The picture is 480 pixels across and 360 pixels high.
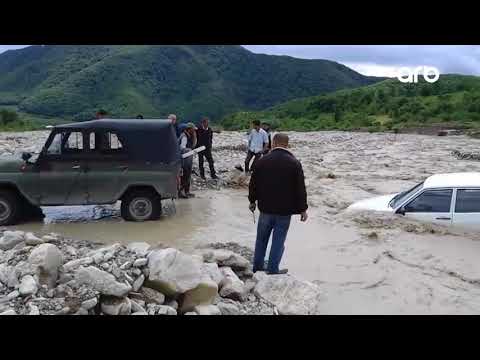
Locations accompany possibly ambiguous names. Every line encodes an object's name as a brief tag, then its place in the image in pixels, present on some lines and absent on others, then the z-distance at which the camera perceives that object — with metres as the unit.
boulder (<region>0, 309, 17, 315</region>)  4.71
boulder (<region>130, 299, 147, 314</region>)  5.17
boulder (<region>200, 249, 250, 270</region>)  6.73
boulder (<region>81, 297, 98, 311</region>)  4.92
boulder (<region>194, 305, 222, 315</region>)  5.35
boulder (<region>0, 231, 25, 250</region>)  6.98
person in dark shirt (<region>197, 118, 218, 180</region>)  13.67
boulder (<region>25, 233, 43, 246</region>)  6.93
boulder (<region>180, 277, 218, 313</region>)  5.57
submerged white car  8.26
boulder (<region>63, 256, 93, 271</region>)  5.66
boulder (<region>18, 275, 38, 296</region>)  5.04
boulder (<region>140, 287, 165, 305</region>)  5.43
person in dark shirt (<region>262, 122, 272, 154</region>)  13.84
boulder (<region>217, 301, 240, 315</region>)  5.46
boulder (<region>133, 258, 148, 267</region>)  5.73
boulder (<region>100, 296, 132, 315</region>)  5.03
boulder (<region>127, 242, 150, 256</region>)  6.10
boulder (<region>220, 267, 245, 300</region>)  5.80
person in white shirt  13.61
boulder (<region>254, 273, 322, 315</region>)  5.71
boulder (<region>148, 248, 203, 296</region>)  5.55
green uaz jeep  9.67
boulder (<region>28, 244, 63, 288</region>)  5.30
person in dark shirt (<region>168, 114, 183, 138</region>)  11.25
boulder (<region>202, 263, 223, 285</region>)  5.94
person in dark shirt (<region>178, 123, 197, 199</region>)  12.12
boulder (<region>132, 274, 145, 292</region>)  5.44
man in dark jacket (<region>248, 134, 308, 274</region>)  6.01
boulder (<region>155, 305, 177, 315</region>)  5.24
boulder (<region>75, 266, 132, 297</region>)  5.09
